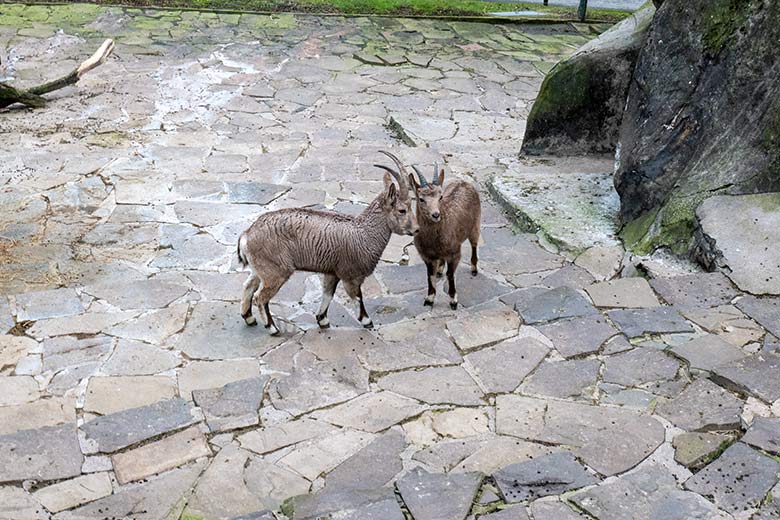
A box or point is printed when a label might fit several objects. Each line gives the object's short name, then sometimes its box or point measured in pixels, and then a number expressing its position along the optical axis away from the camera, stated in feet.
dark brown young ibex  21.36
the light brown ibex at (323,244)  20.31
